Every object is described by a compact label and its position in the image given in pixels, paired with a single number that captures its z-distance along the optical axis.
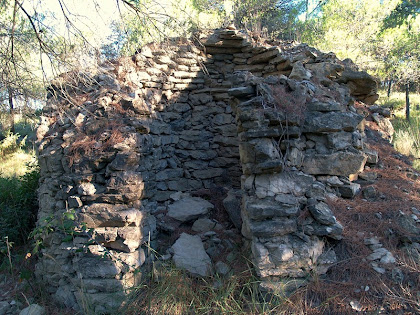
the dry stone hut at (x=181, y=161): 3.56
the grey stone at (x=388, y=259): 3.25
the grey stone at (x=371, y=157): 4.64
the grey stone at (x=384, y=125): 6.01
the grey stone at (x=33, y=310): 3.69
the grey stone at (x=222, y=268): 3.66
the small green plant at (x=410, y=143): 6.91
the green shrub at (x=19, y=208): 5.49
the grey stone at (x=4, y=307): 3.99
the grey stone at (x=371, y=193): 4.11
